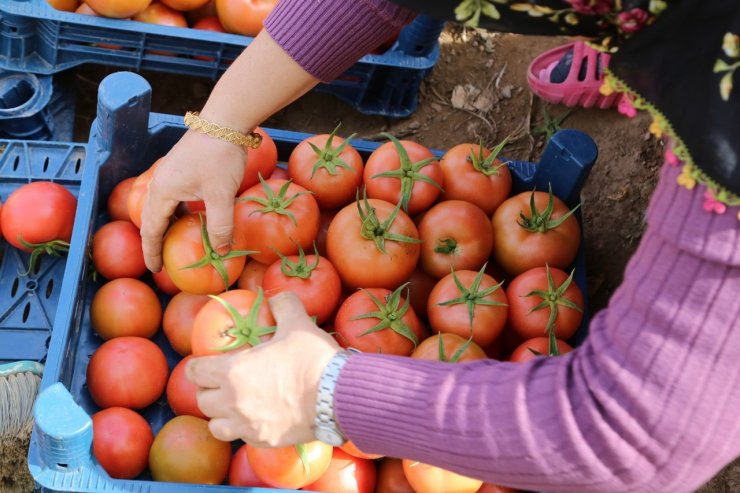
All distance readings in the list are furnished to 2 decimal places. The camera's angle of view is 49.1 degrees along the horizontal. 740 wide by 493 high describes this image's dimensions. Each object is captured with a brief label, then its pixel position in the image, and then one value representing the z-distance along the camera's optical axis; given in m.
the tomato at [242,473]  1.42
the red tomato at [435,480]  1.34
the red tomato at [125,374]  1.50
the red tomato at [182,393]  1.50
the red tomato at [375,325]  1.46
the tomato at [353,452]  1.39
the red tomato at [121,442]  1.41
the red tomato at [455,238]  1.62
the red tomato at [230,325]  1.27
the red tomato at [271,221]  1.54
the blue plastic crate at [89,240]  1.24
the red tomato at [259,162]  1.66
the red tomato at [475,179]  1.73
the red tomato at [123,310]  1.58
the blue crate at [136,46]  2.03
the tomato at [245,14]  2.10
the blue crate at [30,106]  2.09
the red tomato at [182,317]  1.56
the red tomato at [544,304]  1.54
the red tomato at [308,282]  1.49
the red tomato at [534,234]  1.64
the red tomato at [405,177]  1.67
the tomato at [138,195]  1.55
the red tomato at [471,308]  1.50
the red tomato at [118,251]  1.62
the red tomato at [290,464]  1.34
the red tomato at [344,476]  1.42
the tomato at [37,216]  1.72
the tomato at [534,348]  1.47
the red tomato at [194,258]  1.46
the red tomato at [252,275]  1.59
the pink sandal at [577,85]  2.10
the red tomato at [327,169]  1.68
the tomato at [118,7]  1.97
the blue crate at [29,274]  1.72
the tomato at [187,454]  1.42
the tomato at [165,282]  1.64
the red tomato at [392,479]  1.45
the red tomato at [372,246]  1.54
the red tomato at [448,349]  1.39
